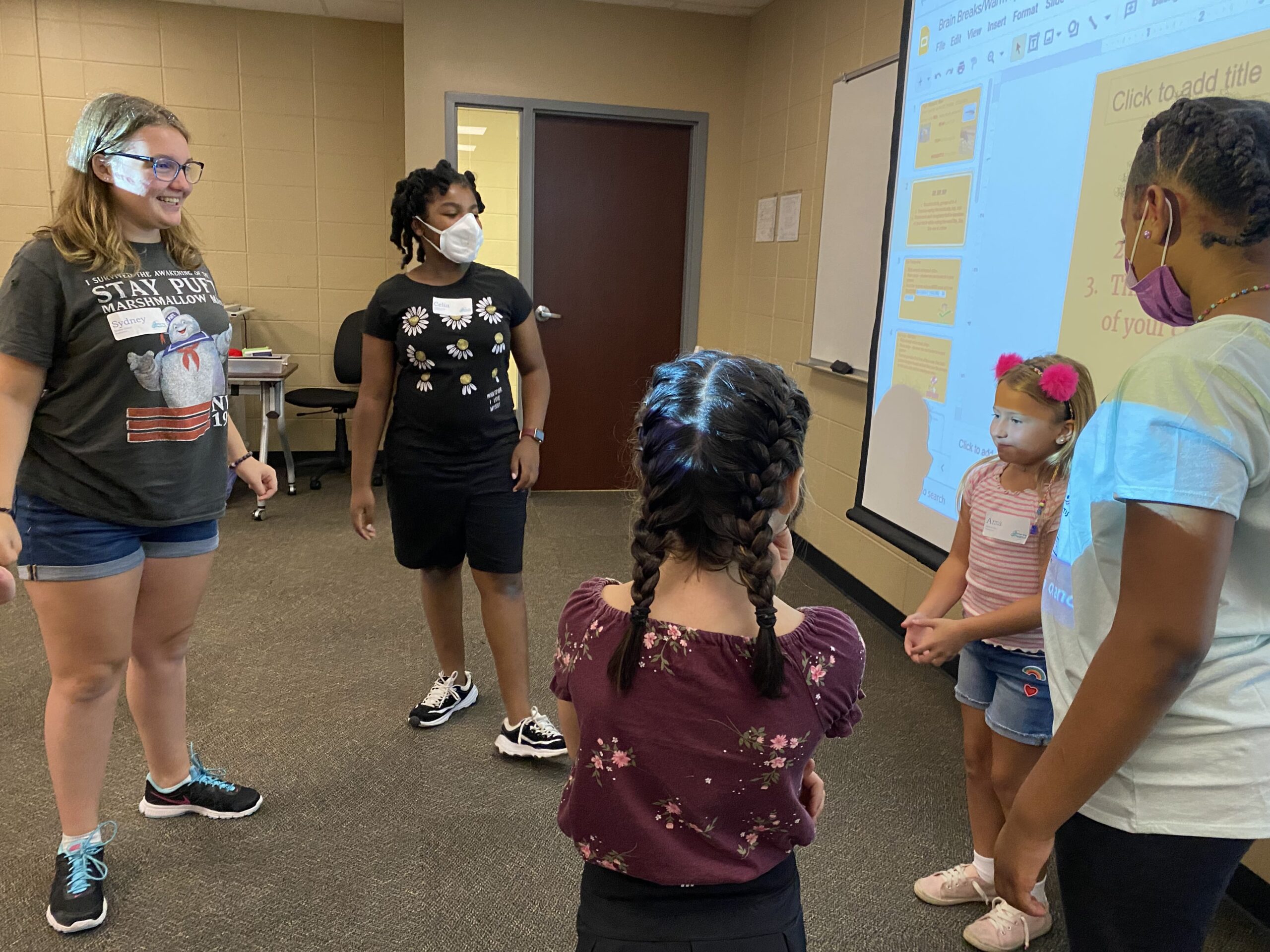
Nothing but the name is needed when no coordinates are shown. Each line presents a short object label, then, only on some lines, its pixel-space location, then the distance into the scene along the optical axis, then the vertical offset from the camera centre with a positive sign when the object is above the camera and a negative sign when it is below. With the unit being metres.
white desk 4.43 -0.70
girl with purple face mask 0.72 -0.25
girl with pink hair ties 1.48 -0.54
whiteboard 3.22 +0.29
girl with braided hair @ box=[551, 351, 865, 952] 0.81 -0.38
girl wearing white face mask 2.05 -0.35
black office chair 4.76 -0.61
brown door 4.59 +0.02
